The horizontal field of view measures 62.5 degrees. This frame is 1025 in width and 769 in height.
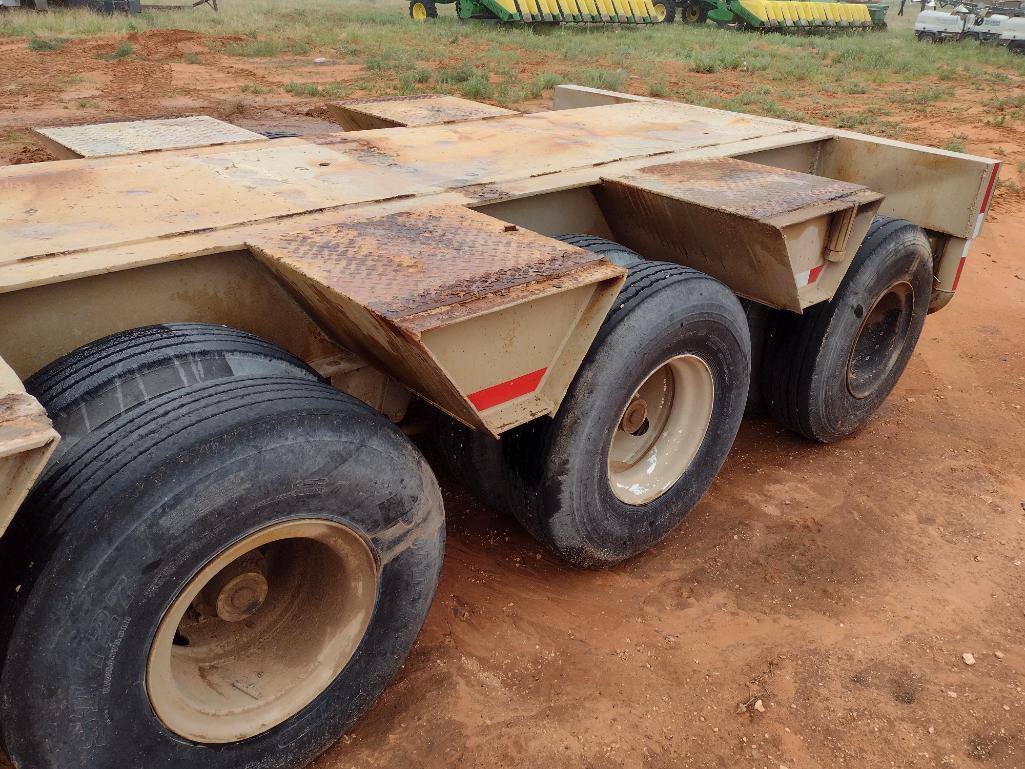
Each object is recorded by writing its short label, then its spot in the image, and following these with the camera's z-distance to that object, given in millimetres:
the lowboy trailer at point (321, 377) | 1872
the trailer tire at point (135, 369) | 2049
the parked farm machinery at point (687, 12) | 23141
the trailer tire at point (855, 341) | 3936
